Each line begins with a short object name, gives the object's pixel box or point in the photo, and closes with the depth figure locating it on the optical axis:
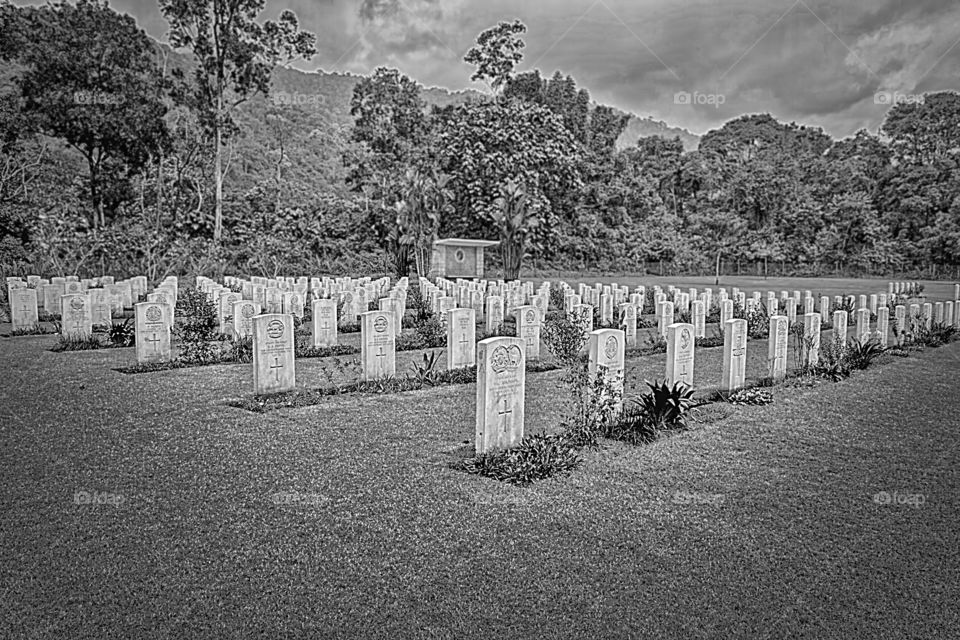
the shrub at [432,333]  14.44
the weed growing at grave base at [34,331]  15.23
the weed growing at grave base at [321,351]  12.92
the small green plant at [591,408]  7.20
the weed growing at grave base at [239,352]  12.20
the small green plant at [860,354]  11.85
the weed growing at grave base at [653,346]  13.55
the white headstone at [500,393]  6.65
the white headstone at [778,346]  10.52
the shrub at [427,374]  10.29
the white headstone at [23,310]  15.67
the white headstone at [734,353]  9.69
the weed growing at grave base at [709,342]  14.71
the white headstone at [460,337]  11.26
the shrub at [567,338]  10.63
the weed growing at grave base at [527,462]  6.09
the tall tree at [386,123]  50.91
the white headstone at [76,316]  13.62
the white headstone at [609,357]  7.68
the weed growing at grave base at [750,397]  9.19
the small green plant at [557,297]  23.12
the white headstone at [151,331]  11.42
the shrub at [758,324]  16.44
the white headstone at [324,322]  13.50
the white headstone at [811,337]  11.40
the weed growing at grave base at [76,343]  13.12
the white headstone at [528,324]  12.17
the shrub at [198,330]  12.05
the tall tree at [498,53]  48.66
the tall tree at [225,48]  40.69
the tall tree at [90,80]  33.50
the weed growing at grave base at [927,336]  14.89
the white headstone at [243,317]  13.55
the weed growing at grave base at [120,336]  13.77
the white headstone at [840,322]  13.13
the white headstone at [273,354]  9.33
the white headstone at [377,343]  10.27
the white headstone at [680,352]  9.03
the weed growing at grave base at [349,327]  16.66
